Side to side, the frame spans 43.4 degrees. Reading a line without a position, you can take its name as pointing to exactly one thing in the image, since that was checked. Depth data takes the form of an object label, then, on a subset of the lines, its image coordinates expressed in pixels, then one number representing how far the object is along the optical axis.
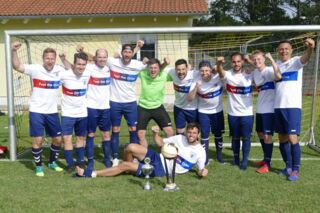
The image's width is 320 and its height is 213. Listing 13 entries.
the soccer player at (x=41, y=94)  5.77
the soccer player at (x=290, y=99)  5.51
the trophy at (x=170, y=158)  4.94
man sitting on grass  5.52
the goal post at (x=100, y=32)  6.32
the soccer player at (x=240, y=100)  5.98
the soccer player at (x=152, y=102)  6.33
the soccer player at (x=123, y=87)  6.29
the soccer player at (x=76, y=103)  5.73
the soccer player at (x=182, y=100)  6.29
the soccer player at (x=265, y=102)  5.79
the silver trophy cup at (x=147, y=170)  4.96
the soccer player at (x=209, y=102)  6.19
